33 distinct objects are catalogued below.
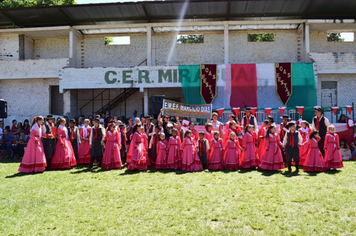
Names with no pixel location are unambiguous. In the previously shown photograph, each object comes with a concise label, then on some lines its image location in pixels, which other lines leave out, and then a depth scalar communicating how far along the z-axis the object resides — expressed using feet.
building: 56.18
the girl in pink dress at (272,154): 27.04
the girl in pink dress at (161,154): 29.55
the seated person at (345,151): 34.94
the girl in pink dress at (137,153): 28.27
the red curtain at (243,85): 52.28
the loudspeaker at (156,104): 33.96
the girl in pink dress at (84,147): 33.55
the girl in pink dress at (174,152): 29.32
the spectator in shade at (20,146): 41.22
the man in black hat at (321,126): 29.50
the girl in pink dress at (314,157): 26.73
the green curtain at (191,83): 53.52
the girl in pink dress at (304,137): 30.19
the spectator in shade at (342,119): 40.70
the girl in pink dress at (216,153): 28.82
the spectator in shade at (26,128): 44.93
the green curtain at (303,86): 51.42
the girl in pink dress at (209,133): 30.81
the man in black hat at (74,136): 33.53
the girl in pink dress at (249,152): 28.60
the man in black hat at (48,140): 29.55
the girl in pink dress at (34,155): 28.37
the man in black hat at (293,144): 26.43
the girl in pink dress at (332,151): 27.27
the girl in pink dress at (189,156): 28.27
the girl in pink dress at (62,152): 30.42
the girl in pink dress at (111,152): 29.71
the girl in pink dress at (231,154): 28.35
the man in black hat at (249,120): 34.14
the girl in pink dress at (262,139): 29.68
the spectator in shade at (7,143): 42.19
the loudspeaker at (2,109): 33.85
